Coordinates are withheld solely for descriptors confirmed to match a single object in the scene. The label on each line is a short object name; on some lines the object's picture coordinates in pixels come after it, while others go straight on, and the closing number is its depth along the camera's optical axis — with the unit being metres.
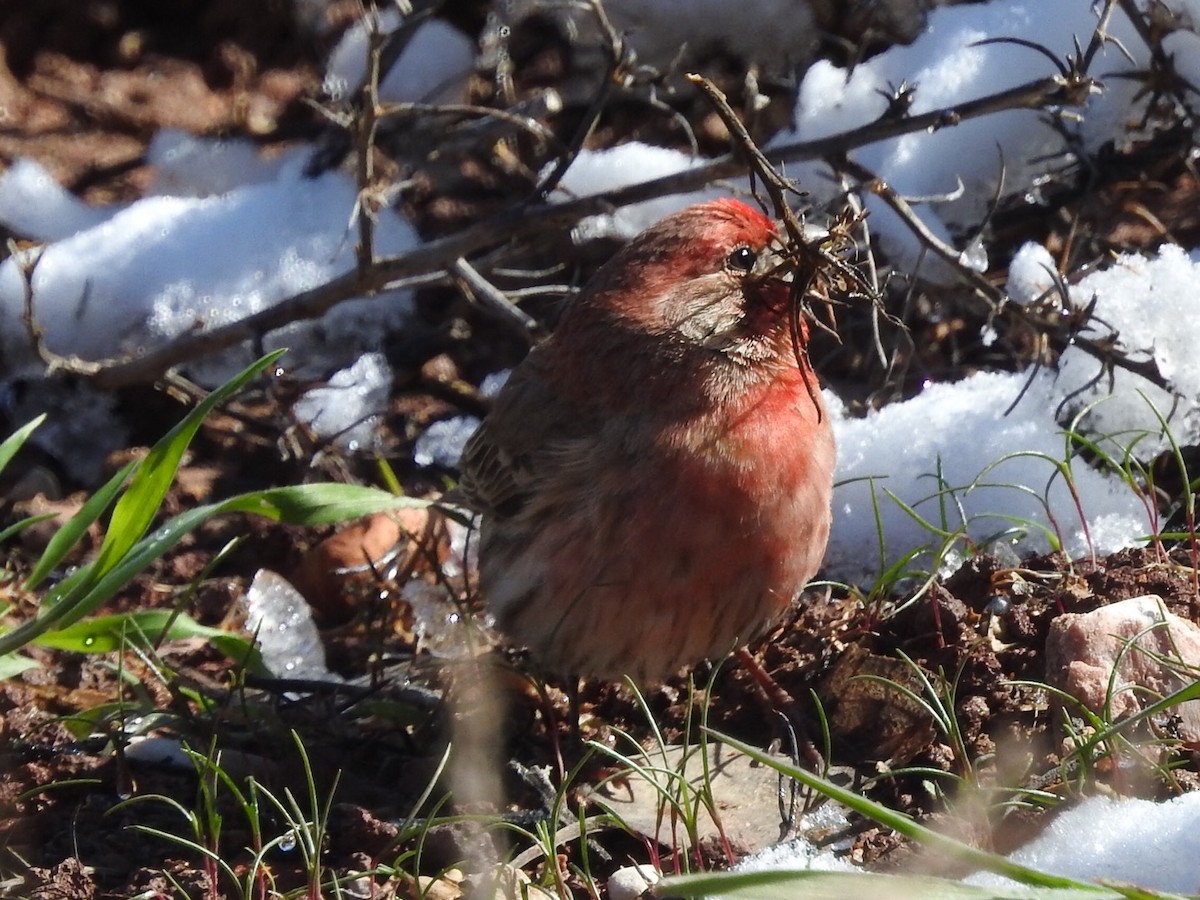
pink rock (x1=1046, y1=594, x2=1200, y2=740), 2.99
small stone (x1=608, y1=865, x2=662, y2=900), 3.00
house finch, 3.59
